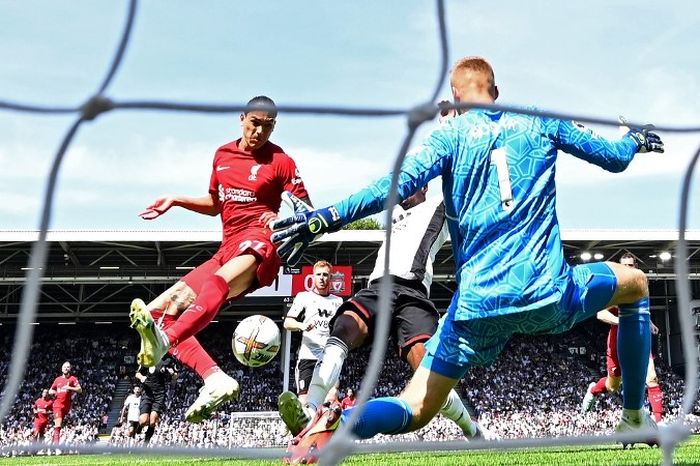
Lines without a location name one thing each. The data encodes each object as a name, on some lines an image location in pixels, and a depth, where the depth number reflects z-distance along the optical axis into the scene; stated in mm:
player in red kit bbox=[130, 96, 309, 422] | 4301
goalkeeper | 2734
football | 5520
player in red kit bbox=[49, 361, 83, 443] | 15680
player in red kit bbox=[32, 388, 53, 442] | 16969
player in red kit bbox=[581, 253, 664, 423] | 8141
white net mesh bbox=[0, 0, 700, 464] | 2031
